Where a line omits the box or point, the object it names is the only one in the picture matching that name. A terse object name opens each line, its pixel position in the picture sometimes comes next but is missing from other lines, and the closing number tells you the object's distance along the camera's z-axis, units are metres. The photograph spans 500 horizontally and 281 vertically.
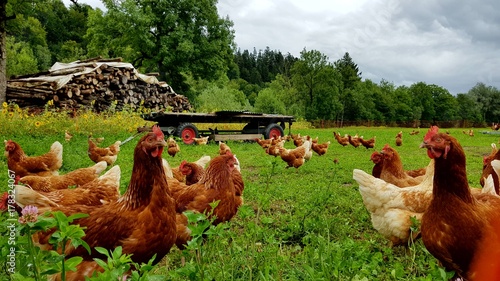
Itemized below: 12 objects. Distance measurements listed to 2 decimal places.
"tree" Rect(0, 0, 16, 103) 9.62
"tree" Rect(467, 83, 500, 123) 39.50
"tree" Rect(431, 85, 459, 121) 39.66
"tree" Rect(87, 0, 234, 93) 26.09
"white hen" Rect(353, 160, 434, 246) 2.87
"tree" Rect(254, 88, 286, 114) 33.88
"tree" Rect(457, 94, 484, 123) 37.79
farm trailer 11.28
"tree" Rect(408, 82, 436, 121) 42.28
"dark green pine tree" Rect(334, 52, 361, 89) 46.81
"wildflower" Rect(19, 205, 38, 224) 1.05
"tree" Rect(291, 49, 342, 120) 39.97
